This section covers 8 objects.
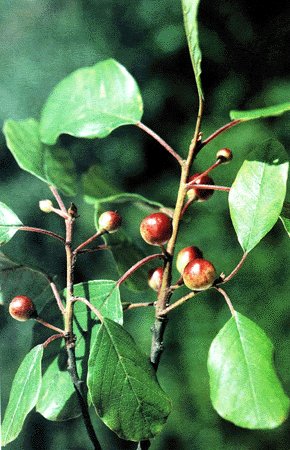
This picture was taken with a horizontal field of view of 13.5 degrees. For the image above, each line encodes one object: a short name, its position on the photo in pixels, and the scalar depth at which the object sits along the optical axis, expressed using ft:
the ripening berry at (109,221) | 1.13
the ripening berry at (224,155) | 1.13
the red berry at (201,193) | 1.12
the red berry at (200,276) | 1.06
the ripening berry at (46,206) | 1.16
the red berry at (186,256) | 1.14
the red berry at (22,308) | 1.10
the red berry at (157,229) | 1.08
